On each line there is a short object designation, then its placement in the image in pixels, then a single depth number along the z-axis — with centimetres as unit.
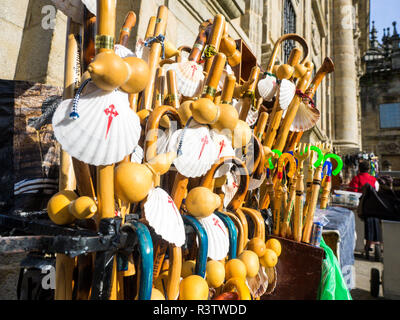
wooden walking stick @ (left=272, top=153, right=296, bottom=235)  79
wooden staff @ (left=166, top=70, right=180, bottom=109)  58
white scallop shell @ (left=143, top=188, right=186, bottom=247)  37
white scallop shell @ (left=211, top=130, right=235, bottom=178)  54
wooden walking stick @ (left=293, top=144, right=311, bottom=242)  76
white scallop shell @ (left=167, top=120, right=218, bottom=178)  47
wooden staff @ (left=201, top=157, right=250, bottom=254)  54
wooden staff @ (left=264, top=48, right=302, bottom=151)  85
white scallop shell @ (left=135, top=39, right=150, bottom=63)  58
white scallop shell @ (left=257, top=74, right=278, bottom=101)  82
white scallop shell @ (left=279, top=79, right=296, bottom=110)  81
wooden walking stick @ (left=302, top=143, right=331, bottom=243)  75
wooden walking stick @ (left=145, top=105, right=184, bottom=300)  44
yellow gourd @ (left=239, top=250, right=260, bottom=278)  56
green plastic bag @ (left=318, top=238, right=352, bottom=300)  74
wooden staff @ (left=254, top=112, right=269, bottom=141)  85
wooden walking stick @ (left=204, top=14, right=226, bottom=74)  62
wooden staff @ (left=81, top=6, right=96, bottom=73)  42
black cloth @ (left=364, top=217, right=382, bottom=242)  309
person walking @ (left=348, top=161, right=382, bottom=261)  309
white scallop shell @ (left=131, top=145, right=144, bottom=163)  52
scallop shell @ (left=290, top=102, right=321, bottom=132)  89
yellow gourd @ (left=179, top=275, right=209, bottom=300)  42
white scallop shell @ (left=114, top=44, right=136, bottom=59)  46
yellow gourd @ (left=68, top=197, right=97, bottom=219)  36
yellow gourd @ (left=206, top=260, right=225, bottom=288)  49
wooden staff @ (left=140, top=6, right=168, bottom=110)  55
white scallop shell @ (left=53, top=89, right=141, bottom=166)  34
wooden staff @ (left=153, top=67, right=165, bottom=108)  62
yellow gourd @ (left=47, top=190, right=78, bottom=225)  38
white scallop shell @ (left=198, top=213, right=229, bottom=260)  49
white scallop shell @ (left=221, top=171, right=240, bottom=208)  65
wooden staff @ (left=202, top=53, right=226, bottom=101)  52
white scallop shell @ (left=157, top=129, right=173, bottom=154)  53
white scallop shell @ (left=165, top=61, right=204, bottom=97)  62
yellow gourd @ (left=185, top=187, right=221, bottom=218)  46
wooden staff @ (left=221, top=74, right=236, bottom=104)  57
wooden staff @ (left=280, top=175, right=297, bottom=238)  77
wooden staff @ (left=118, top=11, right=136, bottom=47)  54
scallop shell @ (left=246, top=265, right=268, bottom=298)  65
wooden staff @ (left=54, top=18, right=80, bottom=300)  40
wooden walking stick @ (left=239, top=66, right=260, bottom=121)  71
